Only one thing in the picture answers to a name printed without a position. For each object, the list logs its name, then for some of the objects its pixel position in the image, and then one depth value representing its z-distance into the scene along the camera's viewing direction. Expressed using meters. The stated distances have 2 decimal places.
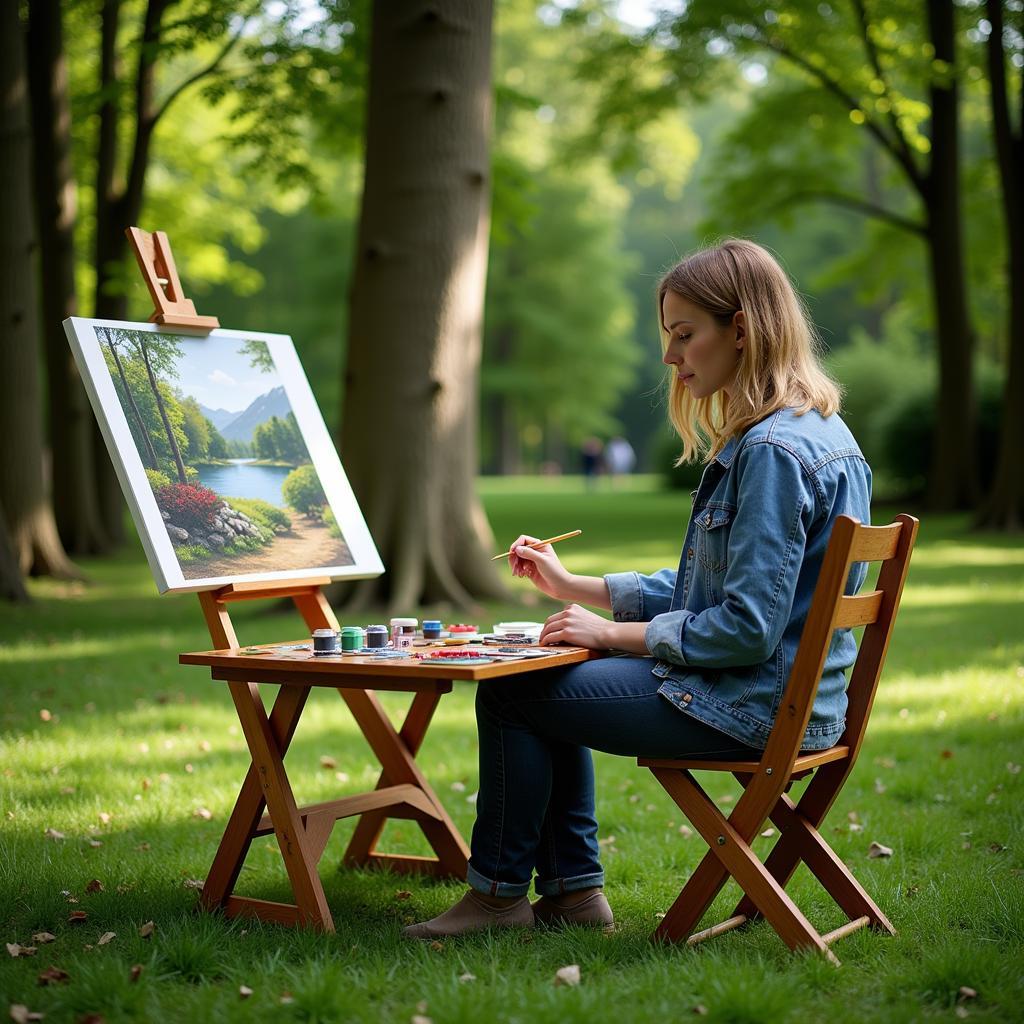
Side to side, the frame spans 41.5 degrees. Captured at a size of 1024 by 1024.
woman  3.23
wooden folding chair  3.17
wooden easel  3.64
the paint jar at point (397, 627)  3.67
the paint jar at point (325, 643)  3.54
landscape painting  3.80
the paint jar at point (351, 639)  3.59
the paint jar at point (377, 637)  3.57
